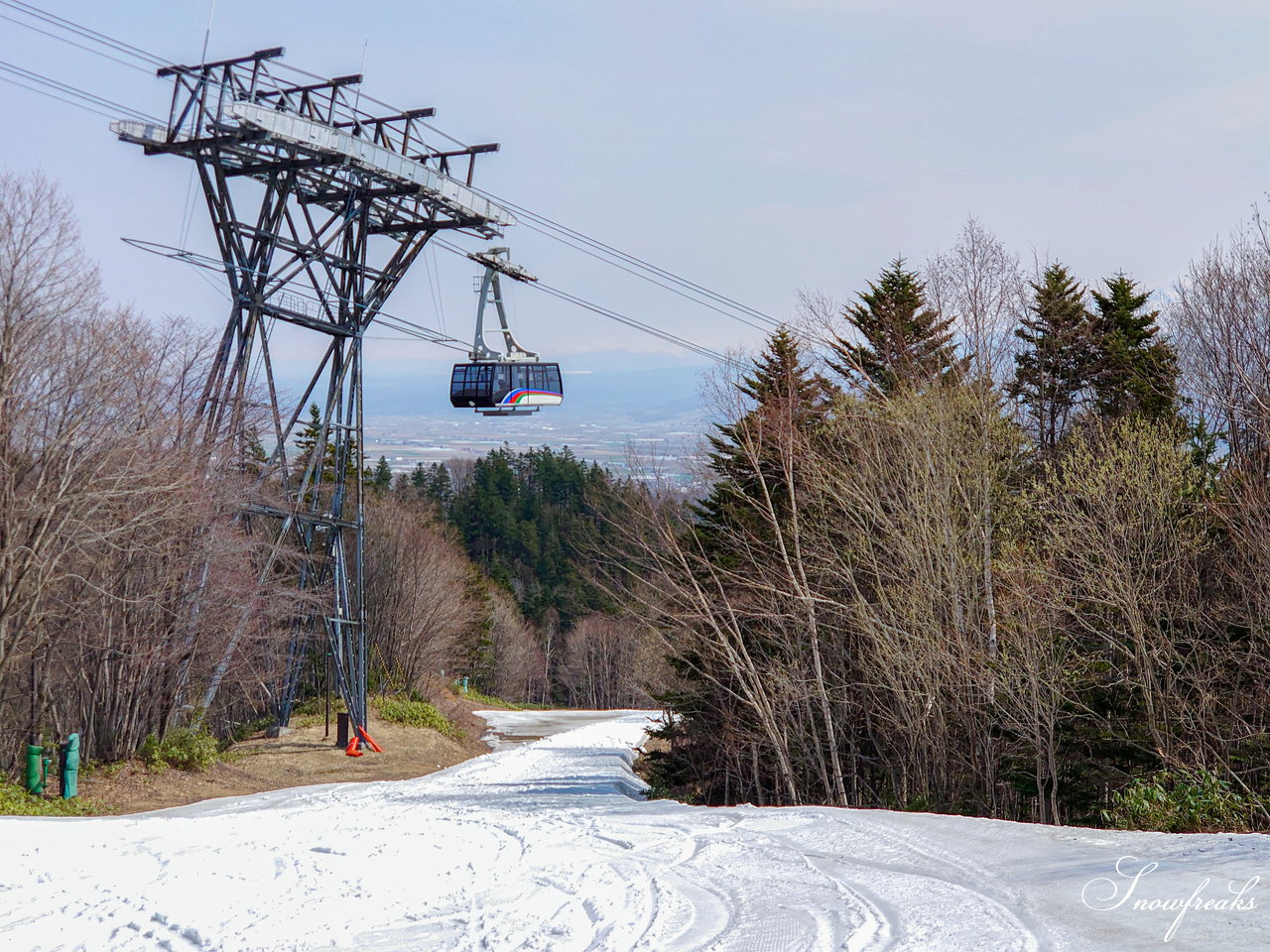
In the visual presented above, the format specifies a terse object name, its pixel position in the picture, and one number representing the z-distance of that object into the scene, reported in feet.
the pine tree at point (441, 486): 370.12
